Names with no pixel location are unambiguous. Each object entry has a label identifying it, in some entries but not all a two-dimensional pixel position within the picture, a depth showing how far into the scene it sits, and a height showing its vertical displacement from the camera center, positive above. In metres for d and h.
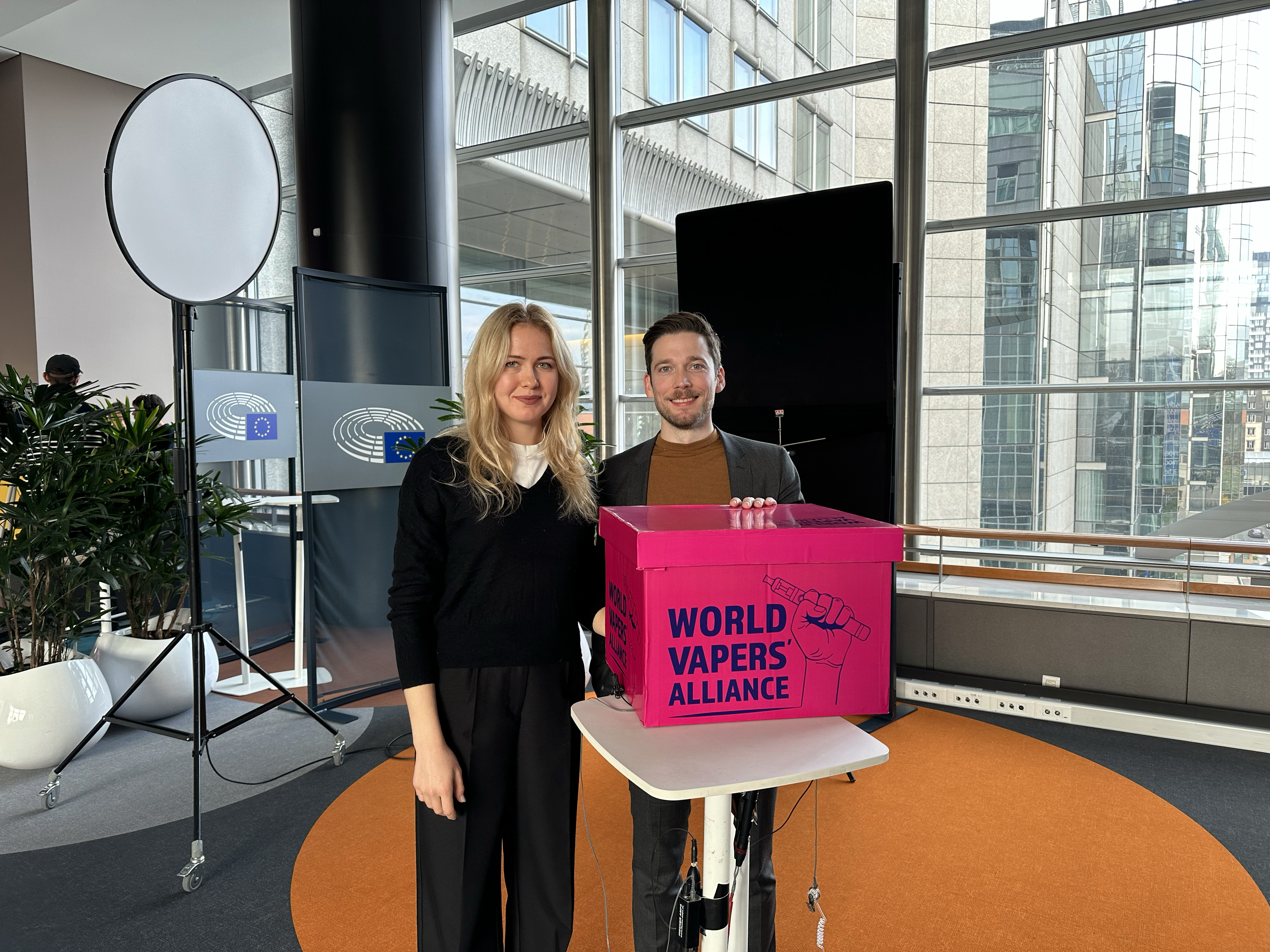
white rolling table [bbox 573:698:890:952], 1.00 -0.43
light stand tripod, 2.47 -0.30
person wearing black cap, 4.15 +0.29
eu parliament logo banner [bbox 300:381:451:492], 3.63 -0.02
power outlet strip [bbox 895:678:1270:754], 3.28 -1.26
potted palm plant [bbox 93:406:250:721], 3.49 -0.58
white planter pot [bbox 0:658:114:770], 3.05 -1.09
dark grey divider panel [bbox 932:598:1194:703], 3.48 -1.01
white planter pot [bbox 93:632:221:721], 3.60 -1.11
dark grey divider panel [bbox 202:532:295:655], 4.57 -0.94
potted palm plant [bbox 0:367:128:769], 3.06 -0.49
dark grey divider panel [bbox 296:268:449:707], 3.67 -0.05
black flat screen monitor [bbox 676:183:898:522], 3.17 +0.39
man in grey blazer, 1.68 -0.12
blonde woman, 1.45 -0.37
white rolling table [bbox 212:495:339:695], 4.15 -1.17
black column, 4.27 +1.53
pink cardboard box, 1.12 -0.27
